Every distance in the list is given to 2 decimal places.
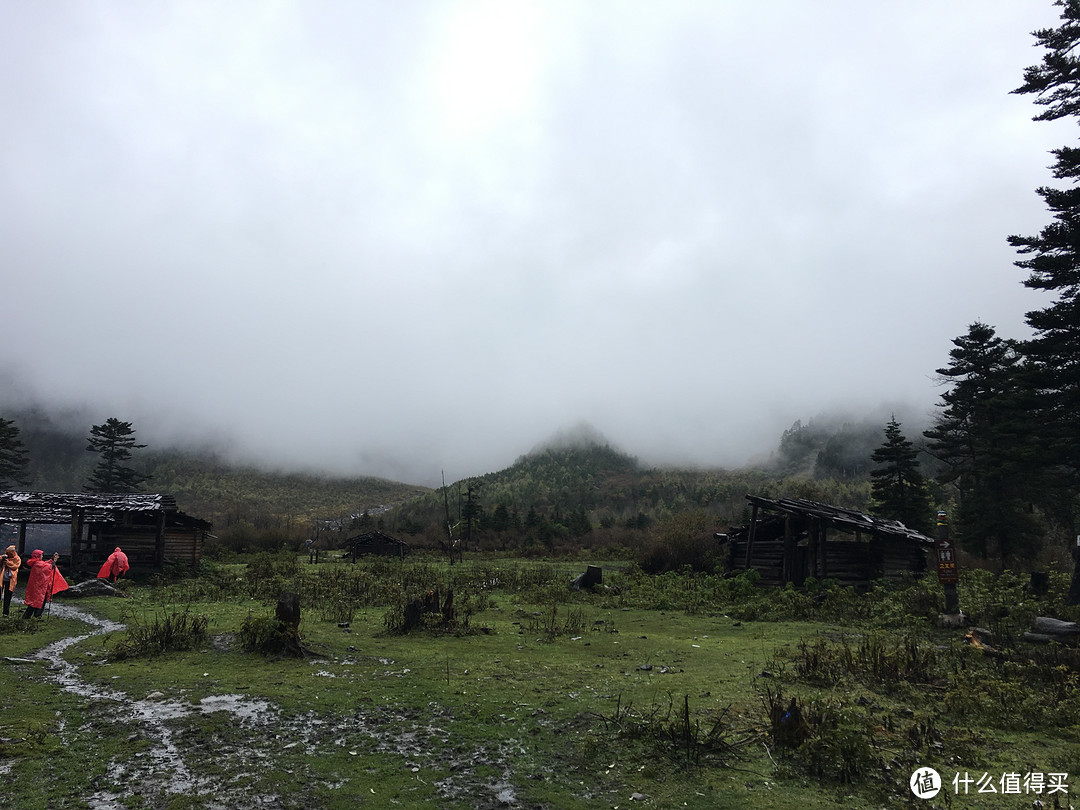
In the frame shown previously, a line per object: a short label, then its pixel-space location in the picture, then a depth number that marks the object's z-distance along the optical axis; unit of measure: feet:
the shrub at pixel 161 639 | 39.04
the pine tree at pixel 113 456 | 215.10
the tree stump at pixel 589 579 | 90.68
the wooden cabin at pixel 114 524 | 99.19
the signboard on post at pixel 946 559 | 50.10
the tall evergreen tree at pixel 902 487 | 126.93
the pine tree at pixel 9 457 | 189.57
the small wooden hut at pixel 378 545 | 191.62
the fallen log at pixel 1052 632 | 39.37
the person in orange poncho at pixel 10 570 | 50.46
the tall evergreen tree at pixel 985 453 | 107.77
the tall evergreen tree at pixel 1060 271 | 58.08
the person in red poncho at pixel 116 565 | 73.87
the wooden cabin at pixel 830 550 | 79.97
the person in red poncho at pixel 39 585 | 52.16
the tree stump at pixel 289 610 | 39.22
